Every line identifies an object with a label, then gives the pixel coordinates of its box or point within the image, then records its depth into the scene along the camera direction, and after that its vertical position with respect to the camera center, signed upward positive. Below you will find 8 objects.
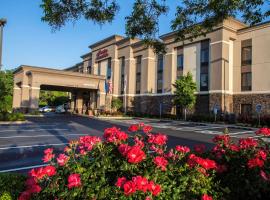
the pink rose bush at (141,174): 3.15 -0.84
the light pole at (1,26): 25.80 +7.50
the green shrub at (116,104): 50.59 +0.63
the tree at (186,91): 37.16 +2.37
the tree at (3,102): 30.52 +0.37
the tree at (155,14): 6.93 +2.83
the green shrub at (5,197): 4.03 -1.34
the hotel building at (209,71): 34.69 +5.55
